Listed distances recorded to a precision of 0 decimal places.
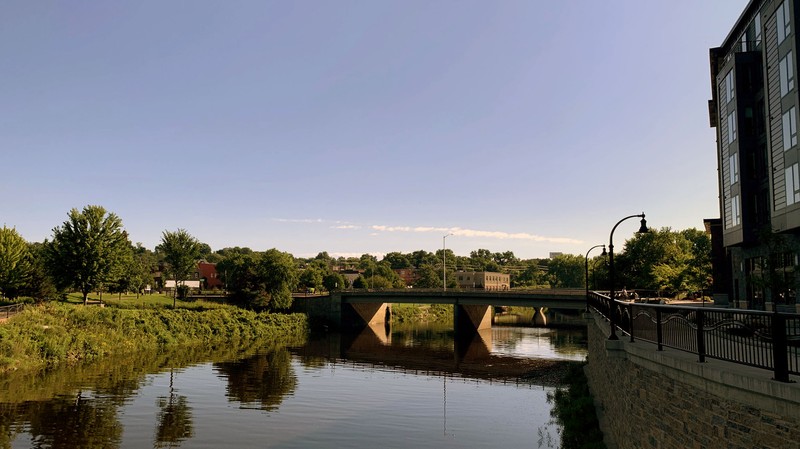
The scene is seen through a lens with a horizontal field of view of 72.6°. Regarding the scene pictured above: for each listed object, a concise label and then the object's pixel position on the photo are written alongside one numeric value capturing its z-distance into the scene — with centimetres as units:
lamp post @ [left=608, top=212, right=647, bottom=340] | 2261
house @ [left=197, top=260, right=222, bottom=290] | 14562
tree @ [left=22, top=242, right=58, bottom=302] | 5397
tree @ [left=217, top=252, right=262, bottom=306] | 8081
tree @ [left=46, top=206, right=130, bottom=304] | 6041
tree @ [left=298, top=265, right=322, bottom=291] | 11825
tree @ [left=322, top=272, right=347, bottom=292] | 12538
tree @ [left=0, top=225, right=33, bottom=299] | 5255
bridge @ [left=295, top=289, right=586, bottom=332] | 6956
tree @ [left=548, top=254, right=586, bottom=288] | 19509
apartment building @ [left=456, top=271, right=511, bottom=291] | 19138
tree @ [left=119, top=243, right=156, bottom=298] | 7821
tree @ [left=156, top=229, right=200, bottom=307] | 7812
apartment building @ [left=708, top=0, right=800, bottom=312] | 3156
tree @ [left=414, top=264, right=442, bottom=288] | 17425
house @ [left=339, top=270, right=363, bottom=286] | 16832
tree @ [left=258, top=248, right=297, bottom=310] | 8238
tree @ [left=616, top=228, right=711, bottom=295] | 7919
